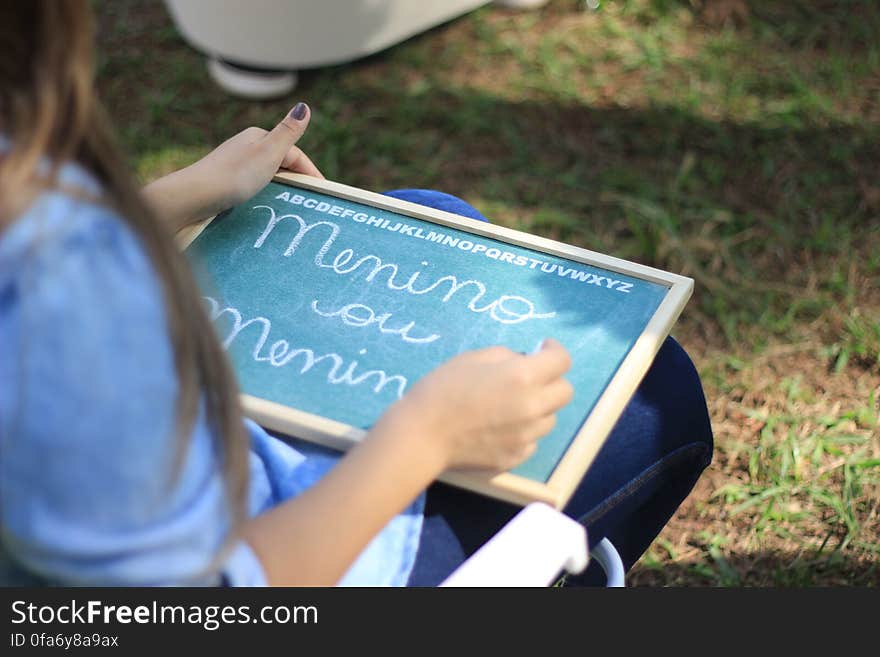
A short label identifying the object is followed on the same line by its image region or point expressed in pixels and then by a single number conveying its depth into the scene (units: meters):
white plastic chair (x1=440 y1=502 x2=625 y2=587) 0.93
